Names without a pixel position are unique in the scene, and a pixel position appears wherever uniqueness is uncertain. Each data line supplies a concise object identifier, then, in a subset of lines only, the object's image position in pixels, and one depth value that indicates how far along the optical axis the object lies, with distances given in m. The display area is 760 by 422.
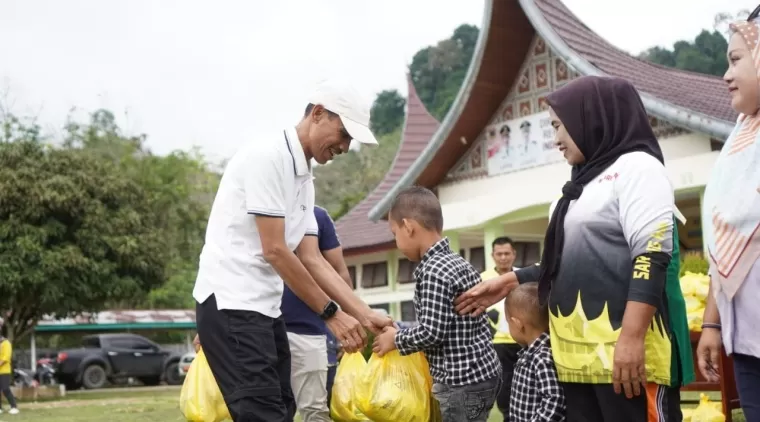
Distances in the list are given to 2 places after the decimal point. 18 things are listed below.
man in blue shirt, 6.27
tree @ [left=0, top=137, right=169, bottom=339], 23.16
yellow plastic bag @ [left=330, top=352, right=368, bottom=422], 5.48
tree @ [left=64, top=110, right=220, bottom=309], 44.84
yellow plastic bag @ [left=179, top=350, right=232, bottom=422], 6.51
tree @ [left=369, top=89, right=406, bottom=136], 74.38
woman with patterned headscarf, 3.40
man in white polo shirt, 4.20
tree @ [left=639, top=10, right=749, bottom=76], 47.72
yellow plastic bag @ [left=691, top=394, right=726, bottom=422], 7.43
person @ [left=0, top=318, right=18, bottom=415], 16.45
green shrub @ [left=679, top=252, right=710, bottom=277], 11.37
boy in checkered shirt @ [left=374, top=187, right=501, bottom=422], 4.59
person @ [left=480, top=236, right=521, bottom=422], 8.43
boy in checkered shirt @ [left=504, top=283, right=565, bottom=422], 3.87
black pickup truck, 29.84
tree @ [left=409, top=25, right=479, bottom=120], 67.88
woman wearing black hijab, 3.30
